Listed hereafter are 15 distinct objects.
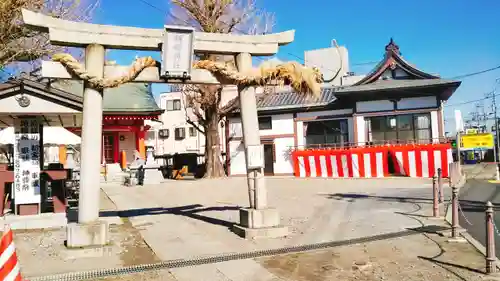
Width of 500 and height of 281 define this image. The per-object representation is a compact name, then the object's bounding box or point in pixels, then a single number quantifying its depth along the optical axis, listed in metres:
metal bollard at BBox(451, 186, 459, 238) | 8.22
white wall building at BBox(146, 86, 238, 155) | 44.28
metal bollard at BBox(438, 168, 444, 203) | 12.37
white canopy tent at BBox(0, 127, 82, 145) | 15.52
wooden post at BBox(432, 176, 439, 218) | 10.65
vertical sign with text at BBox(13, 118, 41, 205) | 10.92
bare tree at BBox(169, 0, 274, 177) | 21.59
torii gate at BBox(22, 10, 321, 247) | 7.61
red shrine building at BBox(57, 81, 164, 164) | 27.02
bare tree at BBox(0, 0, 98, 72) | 9.93
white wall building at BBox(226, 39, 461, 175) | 26.63
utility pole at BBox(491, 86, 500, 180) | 23.27
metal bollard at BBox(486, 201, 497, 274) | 5.90
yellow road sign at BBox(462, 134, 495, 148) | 29.97
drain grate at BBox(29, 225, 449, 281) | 6.06
